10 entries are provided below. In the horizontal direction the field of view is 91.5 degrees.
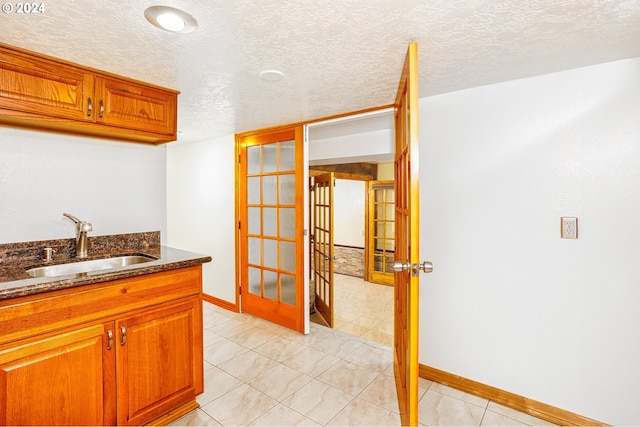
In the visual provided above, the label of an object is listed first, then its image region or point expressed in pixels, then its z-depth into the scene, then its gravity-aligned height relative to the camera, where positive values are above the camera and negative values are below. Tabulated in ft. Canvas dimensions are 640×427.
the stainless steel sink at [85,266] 5.79 -1.11
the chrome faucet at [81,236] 6.51 -0.52
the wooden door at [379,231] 17.97 -1.14
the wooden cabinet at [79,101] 5.19 +2.11
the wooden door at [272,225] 10.02 -0.49
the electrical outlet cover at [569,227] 5.87 -0.29
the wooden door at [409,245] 4.56 -0.56
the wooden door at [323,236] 11.43 -0.95
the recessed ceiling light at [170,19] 4.08 +2.64
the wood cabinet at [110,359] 4.37 -2.41
